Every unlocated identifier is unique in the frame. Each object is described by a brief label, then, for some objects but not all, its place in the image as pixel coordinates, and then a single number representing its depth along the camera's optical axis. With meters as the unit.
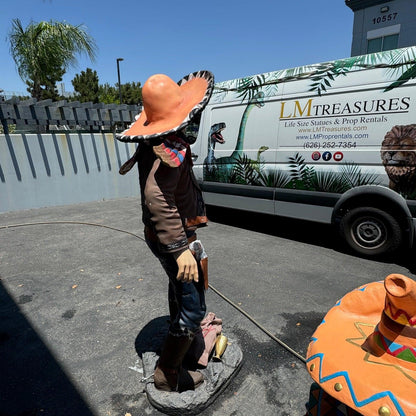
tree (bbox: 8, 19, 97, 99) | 11.41
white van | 3.88
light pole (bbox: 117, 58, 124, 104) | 28.27
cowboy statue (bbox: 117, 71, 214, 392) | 1.58
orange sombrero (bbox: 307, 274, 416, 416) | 1.00
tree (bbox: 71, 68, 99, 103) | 33.59
